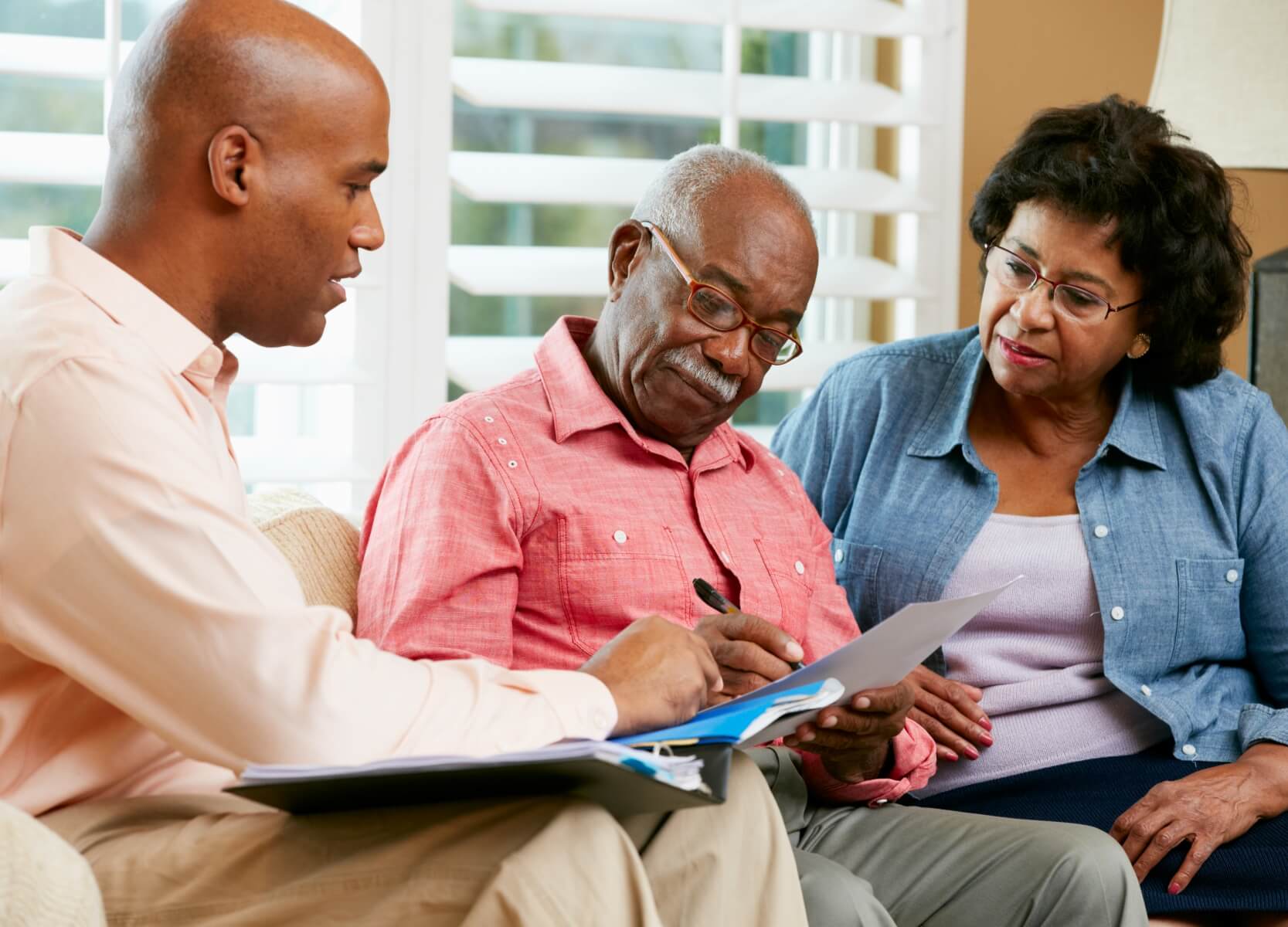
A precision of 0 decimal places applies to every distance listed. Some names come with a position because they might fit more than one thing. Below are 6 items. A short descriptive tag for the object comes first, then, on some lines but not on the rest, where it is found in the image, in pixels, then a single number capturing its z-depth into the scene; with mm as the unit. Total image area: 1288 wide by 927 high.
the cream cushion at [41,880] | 2347
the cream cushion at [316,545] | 2869
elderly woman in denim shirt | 3085
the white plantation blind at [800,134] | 3363
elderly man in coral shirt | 2832
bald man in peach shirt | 2482
